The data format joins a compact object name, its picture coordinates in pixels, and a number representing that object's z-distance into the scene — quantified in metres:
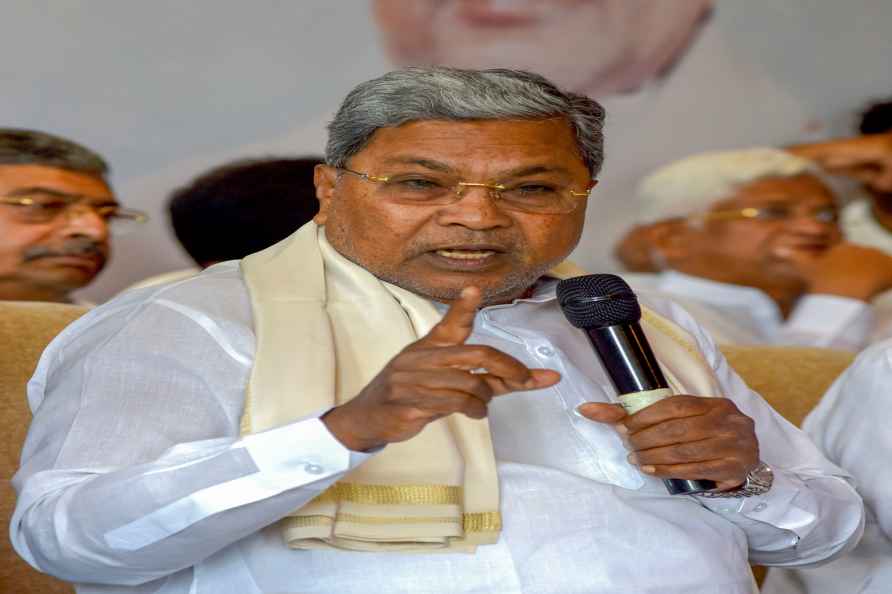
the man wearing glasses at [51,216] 4.47
